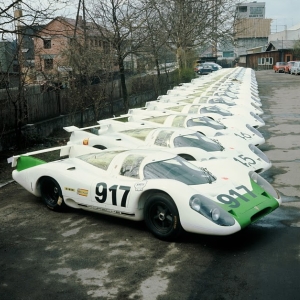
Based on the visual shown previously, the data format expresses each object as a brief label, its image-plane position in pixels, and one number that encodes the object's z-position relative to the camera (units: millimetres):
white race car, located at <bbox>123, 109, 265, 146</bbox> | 11914
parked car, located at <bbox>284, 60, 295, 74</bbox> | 55625
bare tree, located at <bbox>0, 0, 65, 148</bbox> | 10798
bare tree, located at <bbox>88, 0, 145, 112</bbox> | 18969
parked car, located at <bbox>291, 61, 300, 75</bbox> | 52419
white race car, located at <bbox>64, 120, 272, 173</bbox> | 9594
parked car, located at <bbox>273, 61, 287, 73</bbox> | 59562
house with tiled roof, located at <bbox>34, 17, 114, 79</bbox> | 14559
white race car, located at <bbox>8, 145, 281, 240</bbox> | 6133
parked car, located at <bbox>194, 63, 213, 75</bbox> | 55912
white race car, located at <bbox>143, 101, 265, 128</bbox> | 14188
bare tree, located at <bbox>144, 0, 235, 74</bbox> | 32938
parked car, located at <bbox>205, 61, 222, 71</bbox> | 56956
